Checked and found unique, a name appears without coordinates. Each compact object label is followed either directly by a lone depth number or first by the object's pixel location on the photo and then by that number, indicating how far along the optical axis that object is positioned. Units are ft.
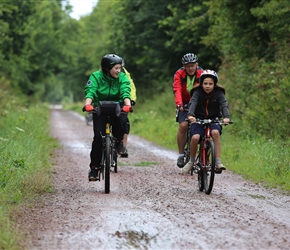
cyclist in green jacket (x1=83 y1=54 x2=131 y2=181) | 55.11
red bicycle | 54.90
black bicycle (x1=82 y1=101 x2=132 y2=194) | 53.35
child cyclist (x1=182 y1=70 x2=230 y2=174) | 56.66
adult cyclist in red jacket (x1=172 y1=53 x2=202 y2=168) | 68.50
